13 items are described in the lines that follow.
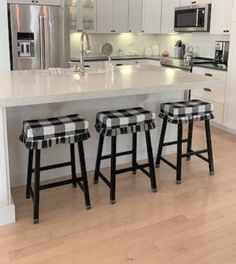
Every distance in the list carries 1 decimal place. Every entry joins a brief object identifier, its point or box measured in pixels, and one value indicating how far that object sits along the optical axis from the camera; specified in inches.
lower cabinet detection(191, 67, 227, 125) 184.9
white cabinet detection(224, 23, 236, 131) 176.2
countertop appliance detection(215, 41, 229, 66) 205.9
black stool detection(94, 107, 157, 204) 103.3
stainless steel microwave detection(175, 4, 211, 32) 199.8
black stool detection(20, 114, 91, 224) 90.7
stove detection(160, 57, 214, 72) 207.7
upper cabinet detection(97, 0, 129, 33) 237.3
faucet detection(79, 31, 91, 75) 123.5
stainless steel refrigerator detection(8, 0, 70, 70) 185.8
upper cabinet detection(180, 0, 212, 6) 200.1
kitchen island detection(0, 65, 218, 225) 90.1
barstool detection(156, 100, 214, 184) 118.8
